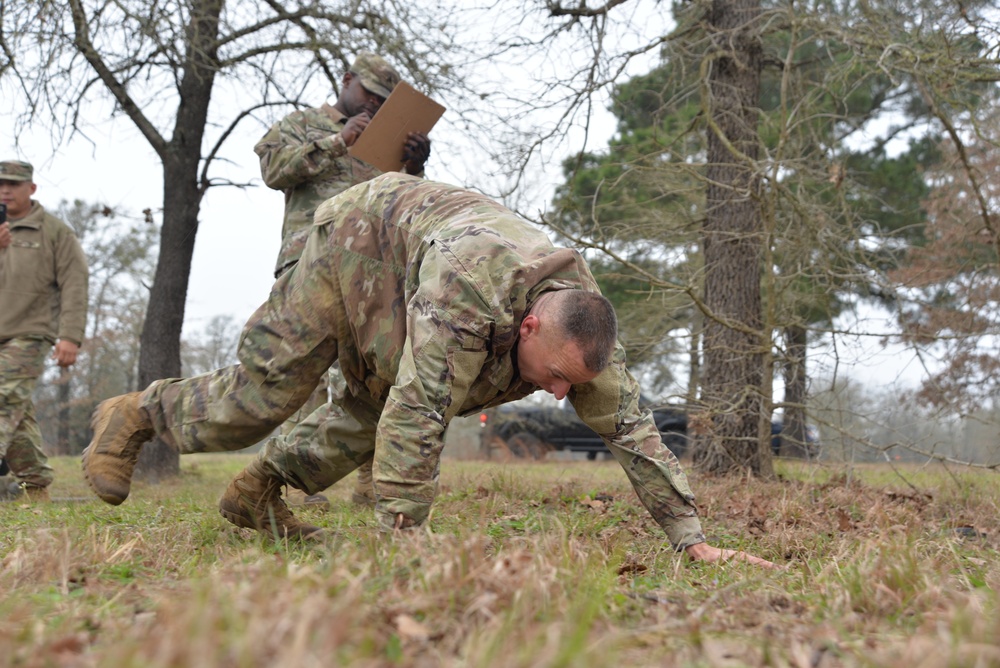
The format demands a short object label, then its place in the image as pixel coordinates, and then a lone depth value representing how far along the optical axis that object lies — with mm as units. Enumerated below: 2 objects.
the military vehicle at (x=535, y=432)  17234
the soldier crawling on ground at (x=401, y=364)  2793
